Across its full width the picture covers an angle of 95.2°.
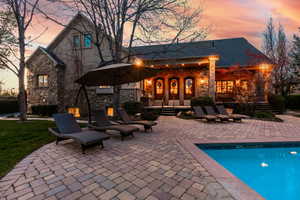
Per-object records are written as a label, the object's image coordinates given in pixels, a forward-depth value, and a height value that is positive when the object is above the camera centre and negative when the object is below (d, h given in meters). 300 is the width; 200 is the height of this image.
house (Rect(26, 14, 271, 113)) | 13.22 +2.44
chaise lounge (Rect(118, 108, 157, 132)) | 6.46 -1.20
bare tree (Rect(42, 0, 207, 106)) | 8.45 +5.13
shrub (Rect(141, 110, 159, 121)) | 9.48 -1.31
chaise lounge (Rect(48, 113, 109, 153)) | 3.98 -1.17
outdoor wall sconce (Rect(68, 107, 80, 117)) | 14.04 -1.30
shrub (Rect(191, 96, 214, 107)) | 11.93 -0.36
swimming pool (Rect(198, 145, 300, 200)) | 3.07 -2.07
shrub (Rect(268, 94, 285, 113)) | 12.94 -0.61
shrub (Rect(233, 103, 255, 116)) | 11.88 -1.09
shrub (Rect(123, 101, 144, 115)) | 12.02 -0.87
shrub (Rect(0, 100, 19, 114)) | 15.47 -1.02
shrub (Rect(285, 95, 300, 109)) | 17.38 -0.59
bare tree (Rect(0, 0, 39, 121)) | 8.51 +4.88
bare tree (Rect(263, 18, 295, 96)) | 18.22 +5.92
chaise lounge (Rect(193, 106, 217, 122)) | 8.91 -1.28
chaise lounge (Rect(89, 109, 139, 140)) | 5.29 -1.22
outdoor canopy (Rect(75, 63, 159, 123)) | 4.89 +0.96
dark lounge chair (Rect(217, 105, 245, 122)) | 9.04 -1.23
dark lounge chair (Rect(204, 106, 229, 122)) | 8.87 -1.17
